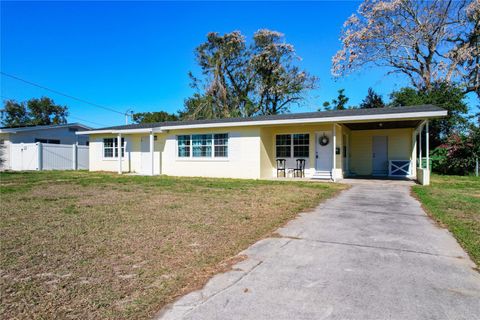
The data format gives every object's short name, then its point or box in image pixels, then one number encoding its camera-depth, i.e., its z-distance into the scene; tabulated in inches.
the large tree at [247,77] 1242.0
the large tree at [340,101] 1274.6
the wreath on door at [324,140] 568.7
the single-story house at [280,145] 554.3
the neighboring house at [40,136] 856.9
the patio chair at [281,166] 607.4
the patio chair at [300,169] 589.4
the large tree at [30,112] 1836.9
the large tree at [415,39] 861.8
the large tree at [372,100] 986.1
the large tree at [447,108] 768.9
